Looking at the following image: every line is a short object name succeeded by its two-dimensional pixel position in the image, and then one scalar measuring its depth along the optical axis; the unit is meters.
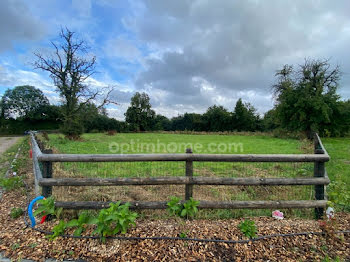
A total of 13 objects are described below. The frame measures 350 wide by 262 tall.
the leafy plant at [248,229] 2.50
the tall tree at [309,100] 19.28
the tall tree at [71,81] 18.97
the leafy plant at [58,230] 2.38
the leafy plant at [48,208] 2.48
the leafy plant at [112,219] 2.25
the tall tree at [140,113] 45.71
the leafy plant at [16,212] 2.93
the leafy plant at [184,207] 2.70
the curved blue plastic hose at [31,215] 2.54
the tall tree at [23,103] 38.03
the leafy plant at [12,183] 3.88
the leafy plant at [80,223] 2.39
